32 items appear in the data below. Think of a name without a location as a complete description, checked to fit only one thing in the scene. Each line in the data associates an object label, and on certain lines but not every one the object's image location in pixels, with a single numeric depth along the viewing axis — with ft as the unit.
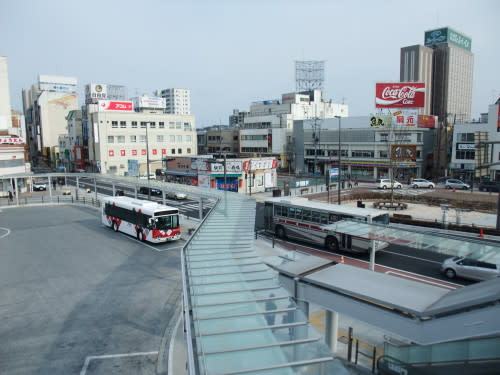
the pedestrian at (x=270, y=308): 24.44
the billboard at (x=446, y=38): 390.44
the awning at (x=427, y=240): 39.12
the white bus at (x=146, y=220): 76.79
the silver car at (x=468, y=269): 51.24
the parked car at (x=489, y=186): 148.15
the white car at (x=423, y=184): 160.71
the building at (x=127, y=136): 225.15
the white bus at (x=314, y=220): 68.18
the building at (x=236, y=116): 414.55
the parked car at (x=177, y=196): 143.89
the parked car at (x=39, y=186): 177.88
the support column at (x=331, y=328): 32.65
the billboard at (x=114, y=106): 233.96
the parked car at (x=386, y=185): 159.04
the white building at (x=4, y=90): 210.79
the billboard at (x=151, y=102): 291.58
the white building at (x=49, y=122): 325.83
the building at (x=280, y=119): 252.42
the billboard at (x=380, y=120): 194.29
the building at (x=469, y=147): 153.69
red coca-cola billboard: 185.47
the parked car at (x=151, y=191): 153.89
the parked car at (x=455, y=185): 155.43
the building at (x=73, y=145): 253.44
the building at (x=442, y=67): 378.94
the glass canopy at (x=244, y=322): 19.65
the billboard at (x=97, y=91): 343.26
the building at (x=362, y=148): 190.49
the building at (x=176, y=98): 571.28
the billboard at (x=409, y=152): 172.45
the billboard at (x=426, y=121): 191.72
